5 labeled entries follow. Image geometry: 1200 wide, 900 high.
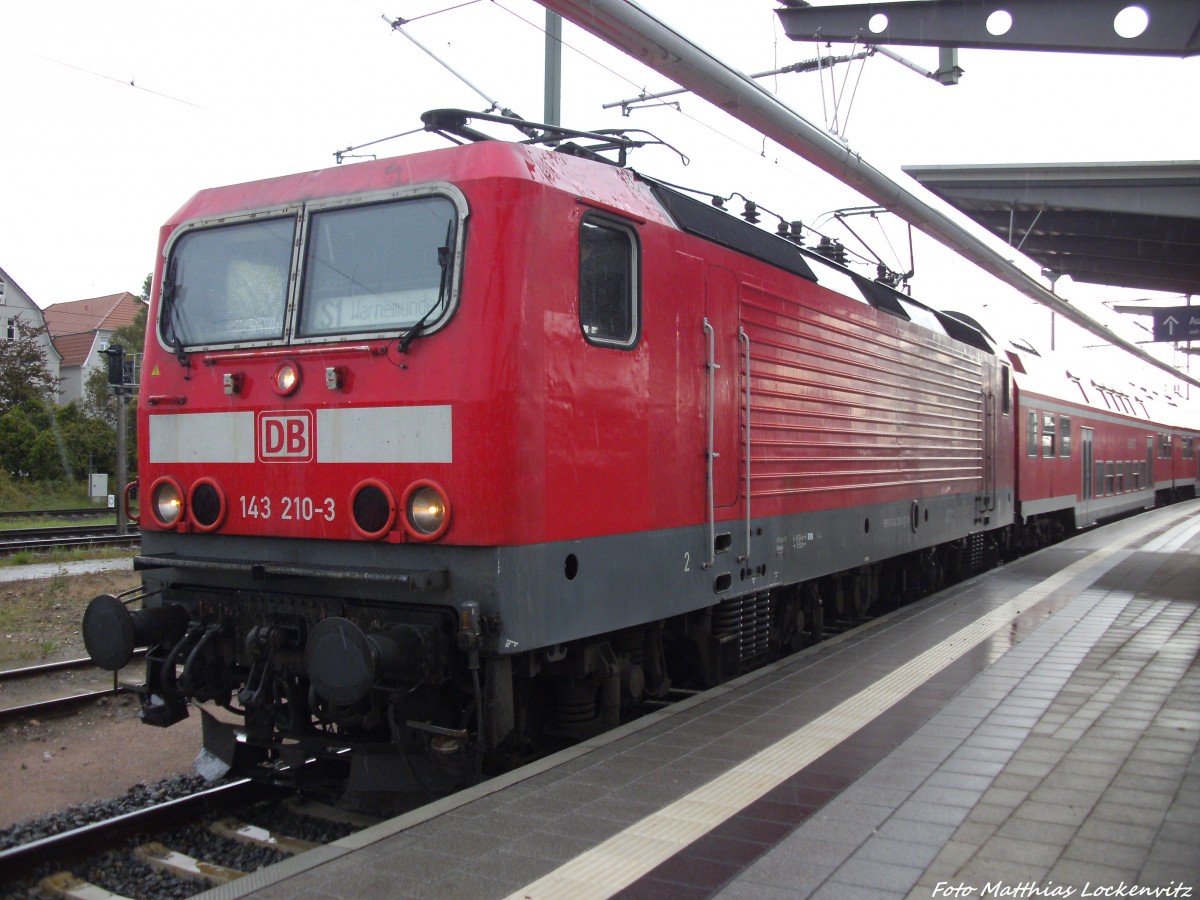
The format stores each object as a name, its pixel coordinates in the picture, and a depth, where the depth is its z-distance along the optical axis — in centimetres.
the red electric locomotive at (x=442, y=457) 482
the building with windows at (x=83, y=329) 4924
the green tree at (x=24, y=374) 3516
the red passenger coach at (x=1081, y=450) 1666
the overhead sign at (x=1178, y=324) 1933
